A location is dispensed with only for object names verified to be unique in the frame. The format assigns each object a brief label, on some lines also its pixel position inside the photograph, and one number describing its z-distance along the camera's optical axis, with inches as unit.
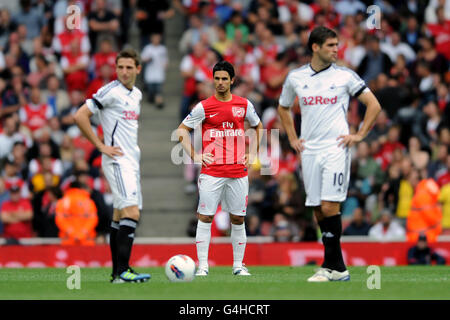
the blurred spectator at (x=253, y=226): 743.1
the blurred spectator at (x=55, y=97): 860.6
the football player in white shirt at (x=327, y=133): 446.3
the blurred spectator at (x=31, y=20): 953.5
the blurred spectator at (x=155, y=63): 885.2
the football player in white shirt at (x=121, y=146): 448.8
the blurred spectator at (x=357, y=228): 732.7
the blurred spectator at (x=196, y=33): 898.1
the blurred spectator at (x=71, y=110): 844.0
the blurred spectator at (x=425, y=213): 717.9
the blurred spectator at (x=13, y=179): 779.2
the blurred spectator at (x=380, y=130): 816.3
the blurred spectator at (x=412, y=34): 912.9
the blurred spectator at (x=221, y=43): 880.9
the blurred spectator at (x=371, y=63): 861.8
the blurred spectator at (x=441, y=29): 885.8
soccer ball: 444.1
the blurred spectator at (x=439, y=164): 771.4
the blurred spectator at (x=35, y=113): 844.0
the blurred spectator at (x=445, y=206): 741.3
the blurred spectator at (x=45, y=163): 791.1
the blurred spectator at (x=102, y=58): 879.1
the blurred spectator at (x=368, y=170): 775.7
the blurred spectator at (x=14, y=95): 861.8
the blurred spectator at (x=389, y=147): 803.4
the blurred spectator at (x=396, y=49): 887.7
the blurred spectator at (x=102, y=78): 853.8
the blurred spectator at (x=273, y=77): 849.5
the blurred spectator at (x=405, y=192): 757.9
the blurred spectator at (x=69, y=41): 887.7
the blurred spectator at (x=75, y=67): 876.0
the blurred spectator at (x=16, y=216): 748.6
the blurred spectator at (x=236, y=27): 907.4
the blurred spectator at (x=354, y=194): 756.6
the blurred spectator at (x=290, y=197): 741.3
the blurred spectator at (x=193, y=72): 852.6
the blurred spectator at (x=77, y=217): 719.7
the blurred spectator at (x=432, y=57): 865.5
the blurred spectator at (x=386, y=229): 735.1
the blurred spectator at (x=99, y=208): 733.9
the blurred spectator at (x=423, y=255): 686.5
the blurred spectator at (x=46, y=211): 743.1
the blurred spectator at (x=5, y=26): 940.6
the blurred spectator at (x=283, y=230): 725.3
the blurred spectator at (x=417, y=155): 773.3
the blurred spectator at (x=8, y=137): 824.3
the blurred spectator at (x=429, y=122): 813.2
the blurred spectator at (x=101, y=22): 909.2
